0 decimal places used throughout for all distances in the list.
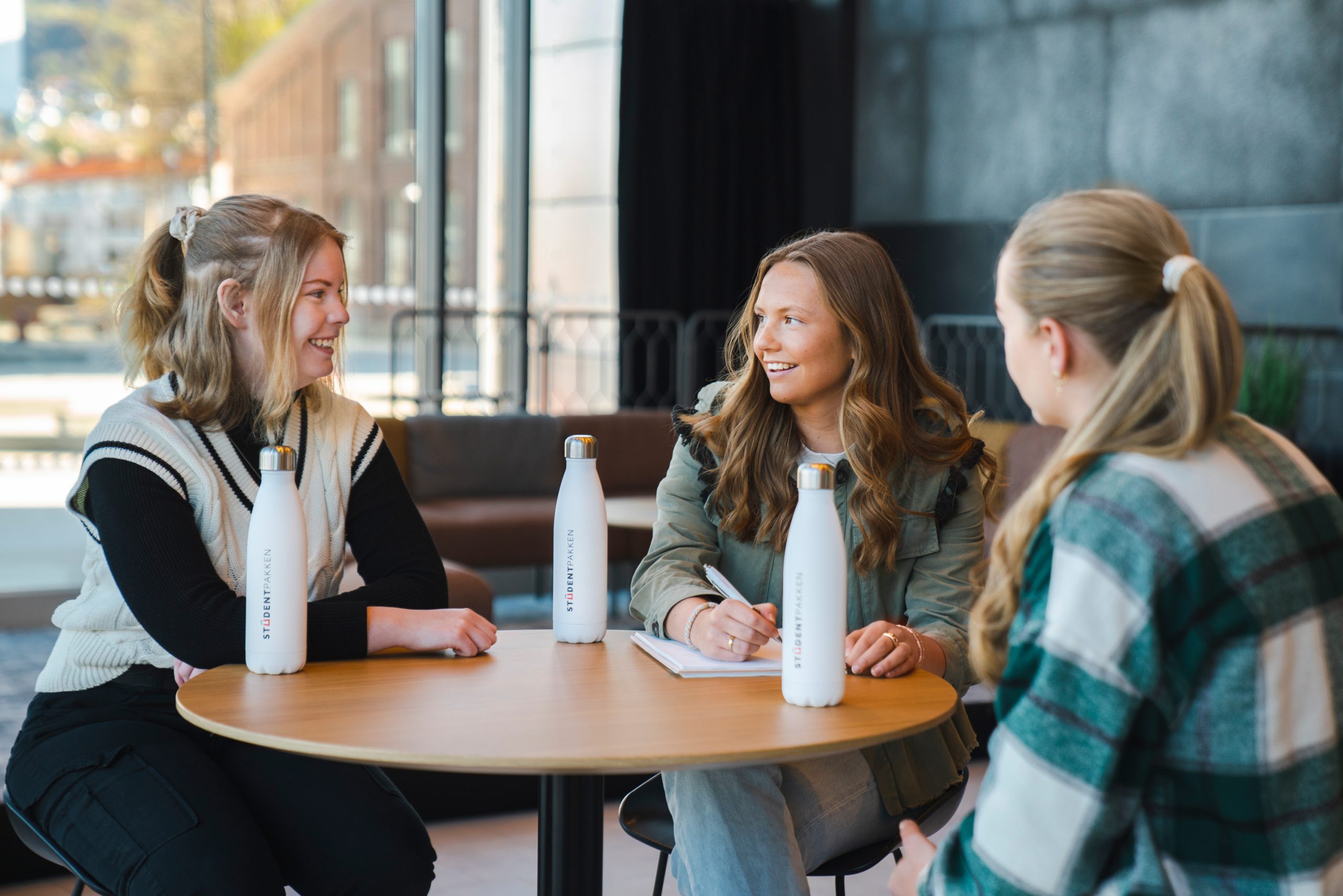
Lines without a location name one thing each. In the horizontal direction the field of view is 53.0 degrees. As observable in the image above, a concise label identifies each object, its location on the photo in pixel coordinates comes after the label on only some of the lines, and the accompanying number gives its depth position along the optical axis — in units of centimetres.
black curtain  612
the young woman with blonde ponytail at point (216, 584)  153
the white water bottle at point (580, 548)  163
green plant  450
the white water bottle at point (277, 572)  145
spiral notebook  156
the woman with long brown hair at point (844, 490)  172
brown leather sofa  471
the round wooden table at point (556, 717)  125
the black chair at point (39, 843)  155
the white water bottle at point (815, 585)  136
